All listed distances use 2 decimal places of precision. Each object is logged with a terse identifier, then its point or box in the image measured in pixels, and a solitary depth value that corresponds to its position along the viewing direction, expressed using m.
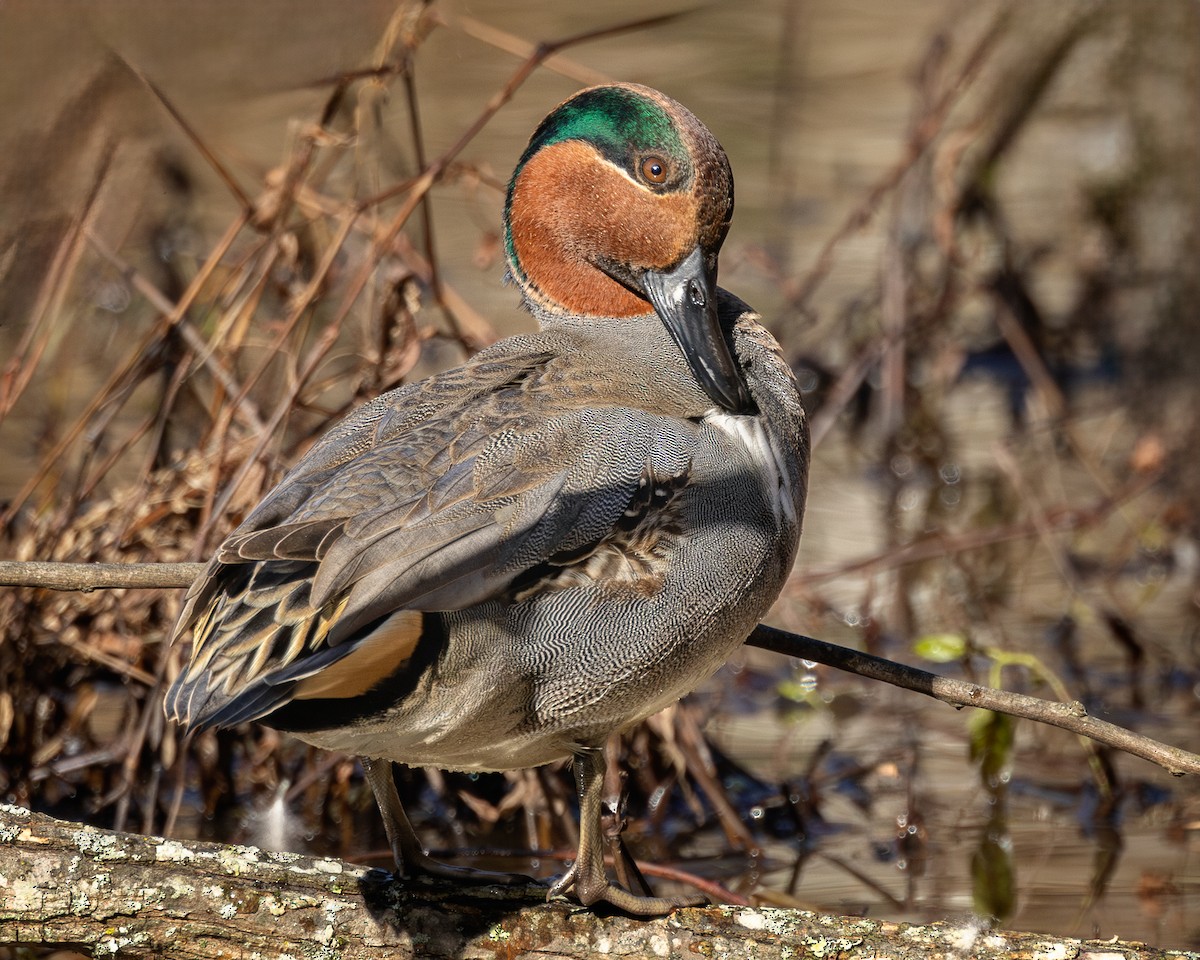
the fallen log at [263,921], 5.43
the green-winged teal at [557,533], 4.88
